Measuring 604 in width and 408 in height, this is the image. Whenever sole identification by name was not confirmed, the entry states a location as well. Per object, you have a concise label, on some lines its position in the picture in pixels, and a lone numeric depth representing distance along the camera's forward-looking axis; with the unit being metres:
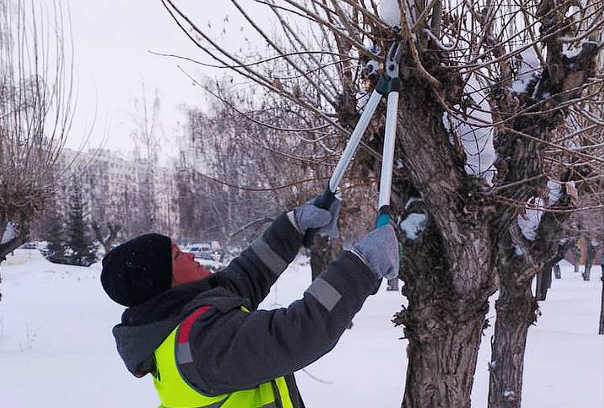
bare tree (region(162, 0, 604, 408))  2.05
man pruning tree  1.28
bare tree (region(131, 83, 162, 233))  25.73
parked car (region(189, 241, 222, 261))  24.52
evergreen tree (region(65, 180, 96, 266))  25.92
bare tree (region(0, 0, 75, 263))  6.92
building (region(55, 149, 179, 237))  30.77
